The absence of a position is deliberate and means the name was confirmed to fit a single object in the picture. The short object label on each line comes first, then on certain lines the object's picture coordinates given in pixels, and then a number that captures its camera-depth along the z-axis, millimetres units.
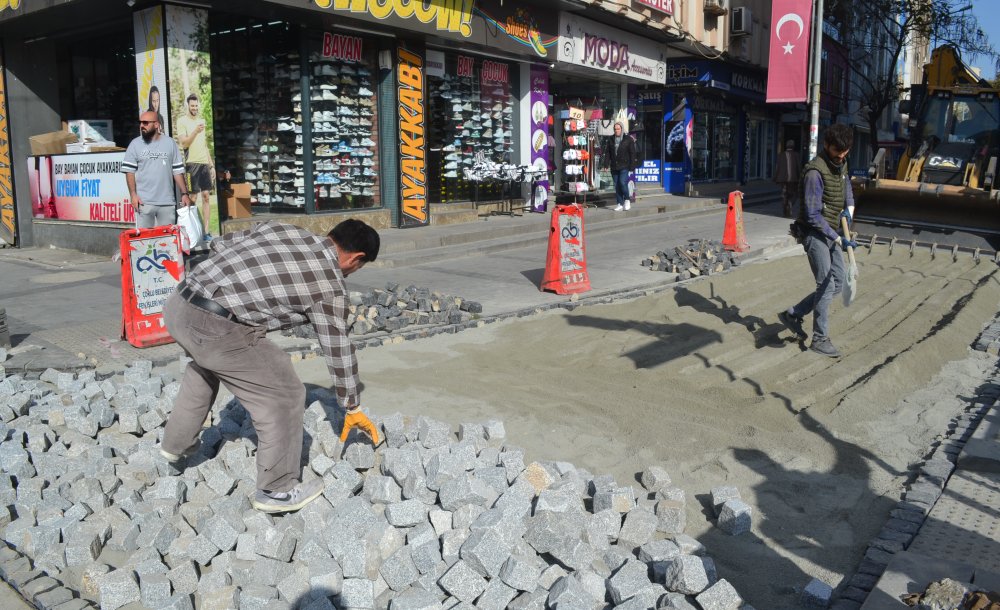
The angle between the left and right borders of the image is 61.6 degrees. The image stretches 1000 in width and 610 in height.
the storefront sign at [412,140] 15516
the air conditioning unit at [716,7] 27984
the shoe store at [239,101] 12125
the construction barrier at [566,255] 10141
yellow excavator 13695
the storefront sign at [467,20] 13672
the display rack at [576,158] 21312
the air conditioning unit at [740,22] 29359
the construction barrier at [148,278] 7449
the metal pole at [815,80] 15828
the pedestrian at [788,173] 19828
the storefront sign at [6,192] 14328
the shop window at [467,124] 17547
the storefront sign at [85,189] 12273
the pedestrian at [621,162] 20250
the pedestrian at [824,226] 7312
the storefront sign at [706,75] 28156
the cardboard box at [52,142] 13828
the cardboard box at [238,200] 13898
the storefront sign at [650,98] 28375
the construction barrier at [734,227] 13500
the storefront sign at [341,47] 14291
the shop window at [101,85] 14883
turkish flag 16750
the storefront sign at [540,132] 19438
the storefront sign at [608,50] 20375
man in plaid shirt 3918
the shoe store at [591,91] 21031
